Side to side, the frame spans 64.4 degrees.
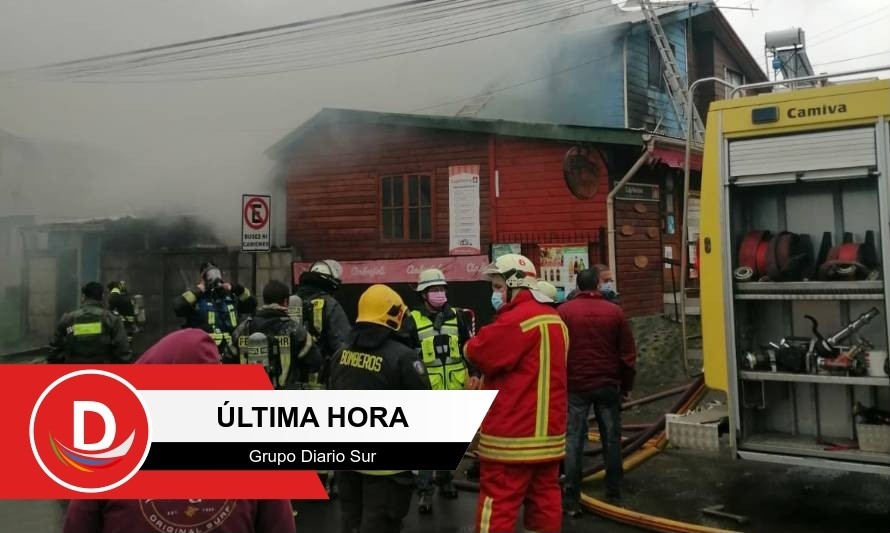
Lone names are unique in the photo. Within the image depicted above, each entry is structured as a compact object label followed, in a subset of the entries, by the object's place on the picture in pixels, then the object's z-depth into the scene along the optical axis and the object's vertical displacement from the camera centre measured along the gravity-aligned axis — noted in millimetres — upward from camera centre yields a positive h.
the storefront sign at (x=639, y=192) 11343 +1799
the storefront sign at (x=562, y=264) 11078 +626
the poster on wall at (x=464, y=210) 12414 +1679
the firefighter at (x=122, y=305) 9812 +78
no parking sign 8438 +1035
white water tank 7715 +2867
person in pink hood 1930 -566
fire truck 4453 +184
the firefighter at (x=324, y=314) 6180 -59
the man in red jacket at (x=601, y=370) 5289 -508
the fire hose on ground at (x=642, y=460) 4648 -1375
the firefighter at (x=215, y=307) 7195 +22
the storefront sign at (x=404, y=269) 11820 +665
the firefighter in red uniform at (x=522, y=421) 3664 -615
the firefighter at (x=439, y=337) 5539 -248
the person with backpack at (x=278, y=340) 5493 -254
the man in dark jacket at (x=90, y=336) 6871 -241
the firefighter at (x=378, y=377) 3492 -359
